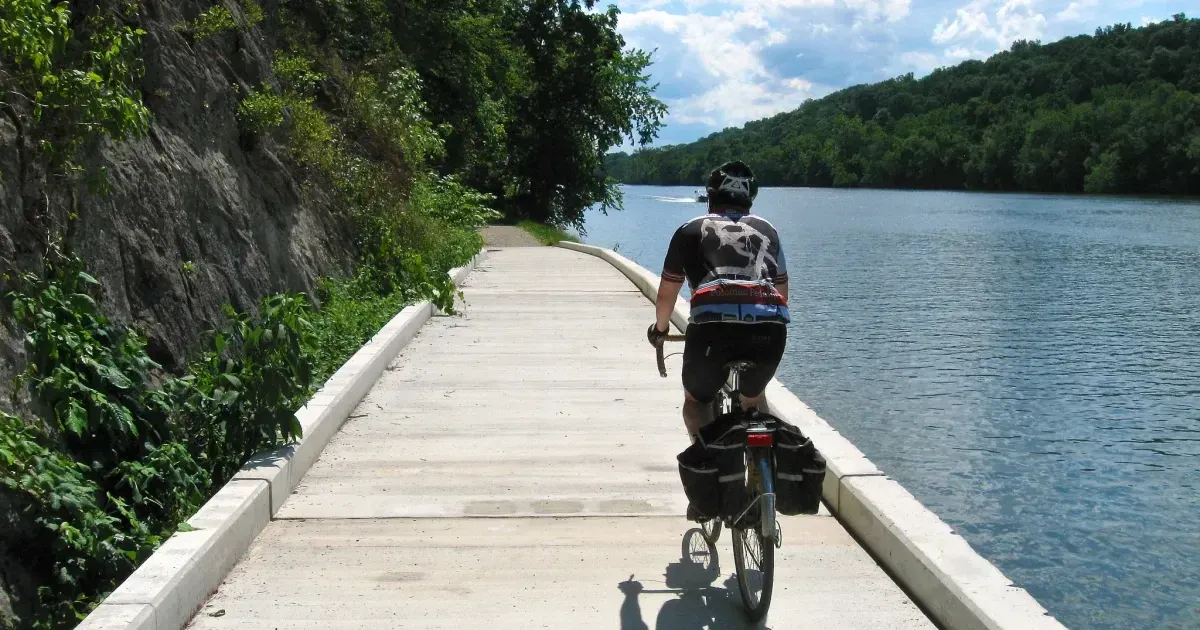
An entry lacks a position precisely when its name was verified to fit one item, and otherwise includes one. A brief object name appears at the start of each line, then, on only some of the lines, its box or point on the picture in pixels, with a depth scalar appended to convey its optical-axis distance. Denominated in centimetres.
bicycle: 463
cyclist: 495
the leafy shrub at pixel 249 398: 657
